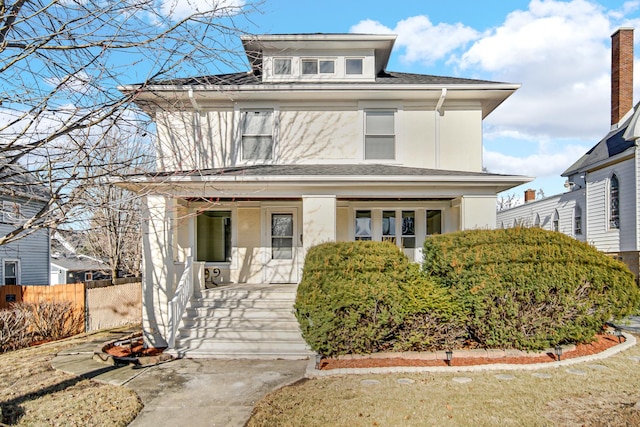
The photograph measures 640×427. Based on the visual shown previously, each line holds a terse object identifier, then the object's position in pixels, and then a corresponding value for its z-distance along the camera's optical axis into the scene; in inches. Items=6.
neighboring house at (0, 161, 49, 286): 660.7
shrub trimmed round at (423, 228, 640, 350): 264.1
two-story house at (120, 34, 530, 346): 434.3
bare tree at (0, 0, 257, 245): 180.4
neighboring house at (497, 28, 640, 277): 620.5
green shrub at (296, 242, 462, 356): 262.5
